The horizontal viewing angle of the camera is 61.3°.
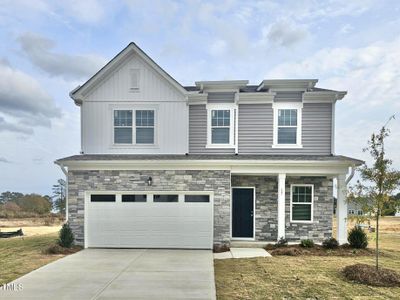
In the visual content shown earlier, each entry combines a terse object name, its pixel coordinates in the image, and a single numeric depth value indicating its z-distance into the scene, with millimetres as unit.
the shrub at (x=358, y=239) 12602
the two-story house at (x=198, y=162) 12781
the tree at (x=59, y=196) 34219
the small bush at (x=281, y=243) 12634
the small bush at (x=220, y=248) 12375
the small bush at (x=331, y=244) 12445
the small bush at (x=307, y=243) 12469
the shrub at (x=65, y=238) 12328
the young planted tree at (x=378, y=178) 8578
